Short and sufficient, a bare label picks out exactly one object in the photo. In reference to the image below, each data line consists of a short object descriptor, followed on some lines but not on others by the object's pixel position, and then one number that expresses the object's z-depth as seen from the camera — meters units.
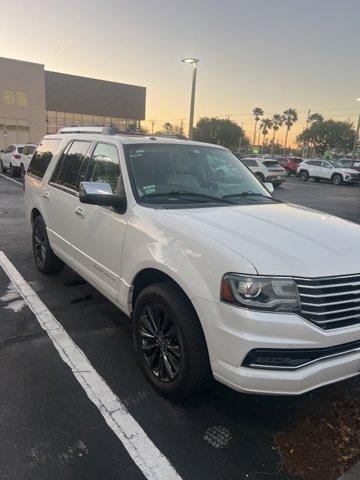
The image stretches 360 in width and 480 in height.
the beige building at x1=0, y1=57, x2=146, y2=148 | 46.31
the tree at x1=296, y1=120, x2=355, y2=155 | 78.06
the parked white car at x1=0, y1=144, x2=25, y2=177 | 21.13
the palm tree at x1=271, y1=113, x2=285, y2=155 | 110.53
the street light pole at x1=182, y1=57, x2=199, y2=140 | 22.03
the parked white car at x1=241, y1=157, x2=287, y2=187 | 25.14
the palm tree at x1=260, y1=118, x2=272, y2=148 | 113.56
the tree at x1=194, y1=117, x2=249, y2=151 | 82.81
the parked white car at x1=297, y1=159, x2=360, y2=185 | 29.31
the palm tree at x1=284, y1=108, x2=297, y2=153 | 107.94
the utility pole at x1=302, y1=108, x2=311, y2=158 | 74.43
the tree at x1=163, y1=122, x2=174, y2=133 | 106.71
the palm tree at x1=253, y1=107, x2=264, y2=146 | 107.94
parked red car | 36.66
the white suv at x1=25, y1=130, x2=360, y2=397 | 2.48
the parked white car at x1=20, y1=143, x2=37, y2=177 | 19.56
